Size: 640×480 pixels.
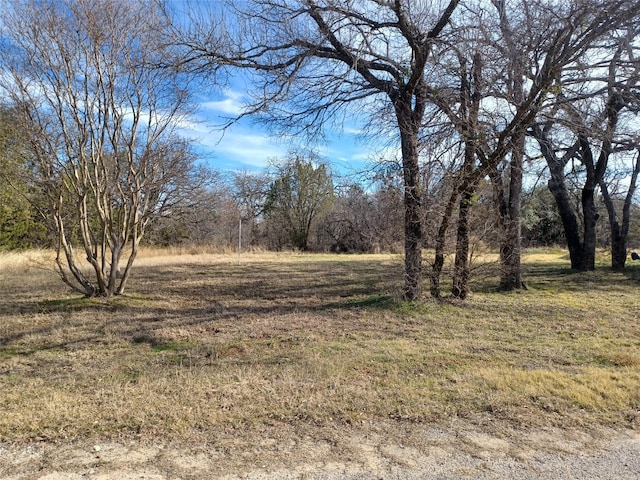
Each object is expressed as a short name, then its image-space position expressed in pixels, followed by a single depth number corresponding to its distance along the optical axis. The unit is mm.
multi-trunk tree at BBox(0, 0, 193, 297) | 7727
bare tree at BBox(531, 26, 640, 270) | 7569
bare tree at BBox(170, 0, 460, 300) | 7617
